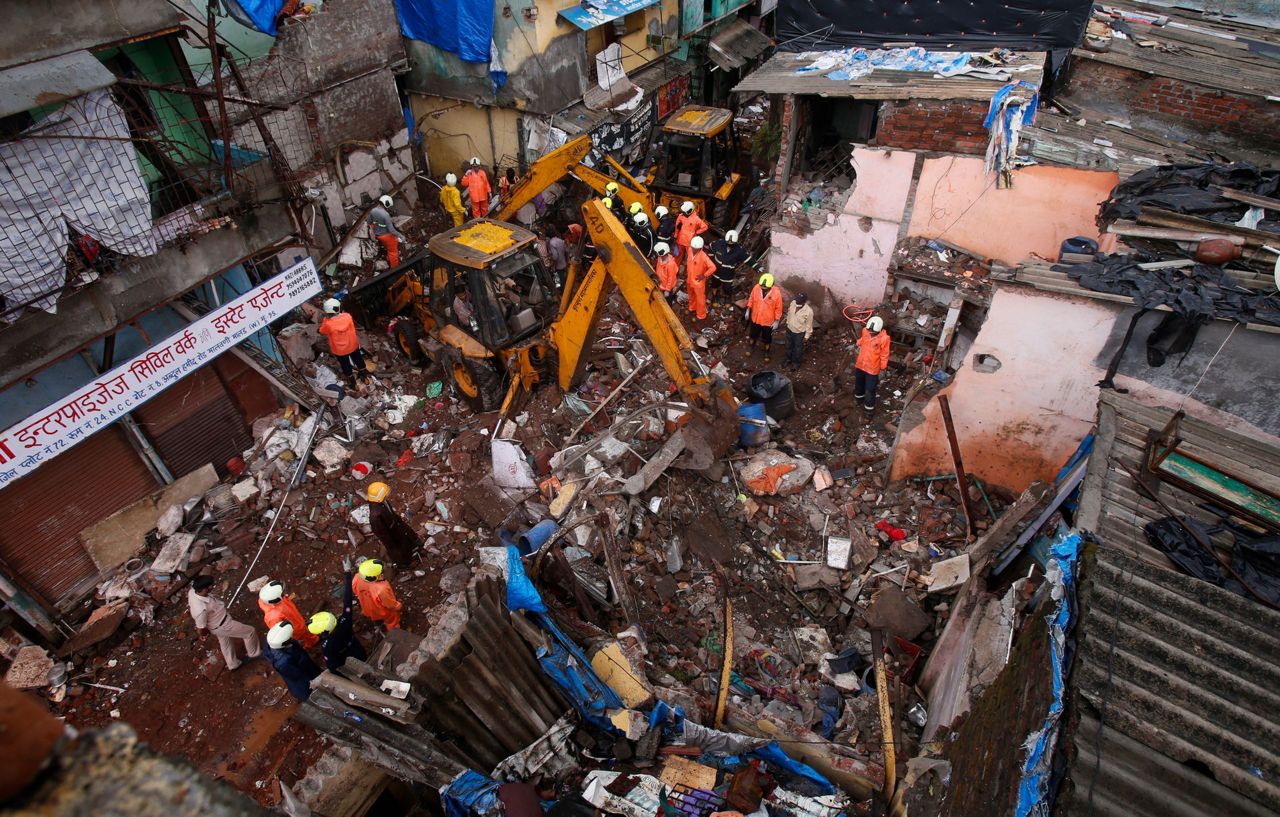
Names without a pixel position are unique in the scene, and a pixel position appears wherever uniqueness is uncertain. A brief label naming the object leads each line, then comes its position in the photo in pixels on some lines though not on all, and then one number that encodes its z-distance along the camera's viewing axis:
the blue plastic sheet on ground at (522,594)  6.11
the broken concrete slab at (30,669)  7.12
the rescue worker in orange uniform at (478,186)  13.50
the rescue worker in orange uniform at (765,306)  10.17
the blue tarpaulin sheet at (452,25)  12.70
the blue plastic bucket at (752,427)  8.91
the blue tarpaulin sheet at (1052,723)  3.12
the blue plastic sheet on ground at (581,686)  5.66
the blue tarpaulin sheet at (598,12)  12.94
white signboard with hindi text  6.64
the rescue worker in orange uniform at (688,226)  11.62
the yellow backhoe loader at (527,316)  7.93
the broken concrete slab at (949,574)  7.05
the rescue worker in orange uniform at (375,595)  6.71
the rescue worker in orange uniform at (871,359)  8.95
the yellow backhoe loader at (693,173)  12.85
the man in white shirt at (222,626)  7.00
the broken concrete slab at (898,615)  6.92
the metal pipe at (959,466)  7.70
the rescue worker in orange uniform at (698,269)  10.74
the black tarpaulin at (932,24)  11.13
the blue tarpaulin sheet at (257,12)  10.32
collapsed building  3.81
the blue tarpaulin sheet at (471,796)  4.88
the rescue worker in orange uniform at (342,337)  9.66
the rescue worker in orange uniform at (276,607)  6.38
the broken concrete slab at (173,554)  8.17
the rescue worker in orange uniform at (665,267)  10.84
